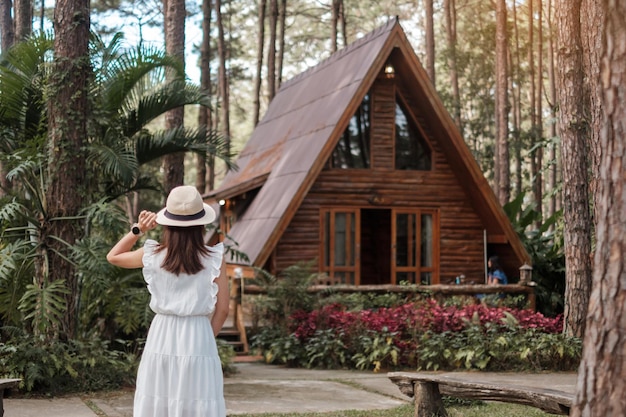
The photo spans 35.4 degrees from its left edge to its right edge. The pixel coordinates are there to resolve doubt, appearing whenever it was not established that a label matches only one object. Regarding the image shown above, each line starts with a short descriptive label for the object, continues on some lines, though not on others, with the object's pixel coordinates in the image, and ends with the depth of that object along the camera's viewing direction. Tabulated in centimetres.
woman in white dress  540
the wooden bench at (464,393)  676
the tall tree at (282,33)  3350
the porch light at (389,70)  1867
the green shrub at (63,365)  999
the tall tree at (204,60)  2547
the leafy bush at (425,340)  1323
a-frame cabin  1842
